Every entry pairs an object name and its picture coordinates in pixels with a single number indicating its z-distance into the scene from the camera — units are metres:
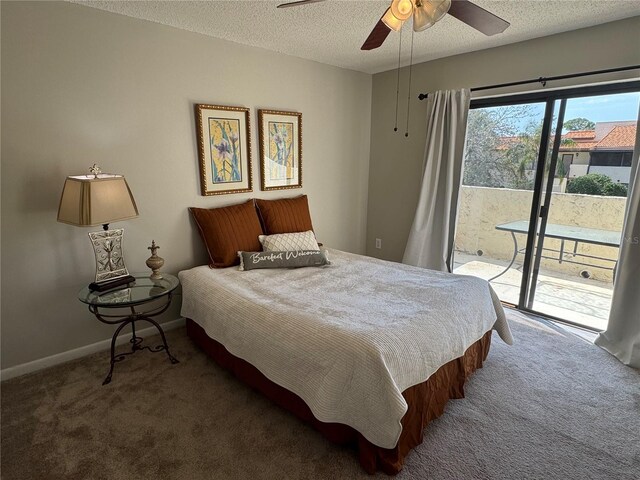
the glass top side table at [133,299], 2.14
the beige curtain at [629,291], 2.50
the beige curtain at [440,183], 3.41
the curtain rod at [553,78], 2.53
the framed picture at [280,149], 3.33
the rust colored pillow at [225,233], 2.88
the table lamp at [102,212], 2.06
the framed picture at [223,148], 2.93
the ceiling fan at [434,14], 1.57
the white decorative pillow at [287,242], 3.02
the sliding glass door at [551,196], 2.79
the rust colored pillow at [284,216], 3.27
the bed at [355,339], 1.57
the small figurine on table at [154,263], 2.51
